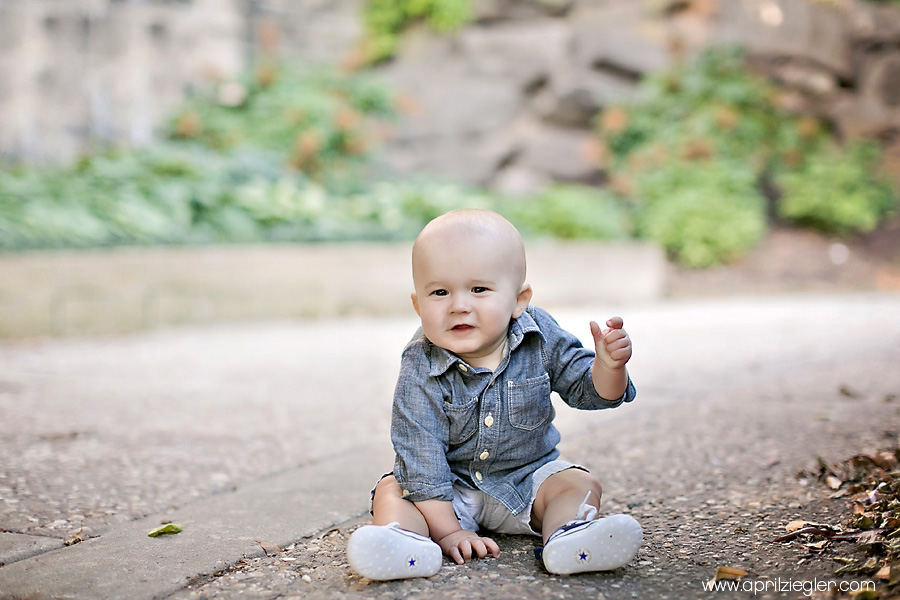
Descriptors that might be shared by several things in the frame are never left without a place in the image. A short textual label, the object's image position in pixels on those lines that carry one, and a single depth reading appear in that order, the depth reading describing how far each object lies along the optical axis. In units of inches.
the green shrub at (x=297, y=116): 396.8
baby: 69.5
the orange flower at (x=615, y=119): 456.8
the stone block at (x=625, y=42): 482.0
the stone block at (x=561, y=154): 477.7
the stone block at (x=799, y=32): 462.0
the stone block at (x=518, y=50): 510.3
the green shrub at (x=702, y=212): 388.8
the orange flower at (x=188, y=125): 420.8
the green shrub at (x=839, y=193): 413.4
